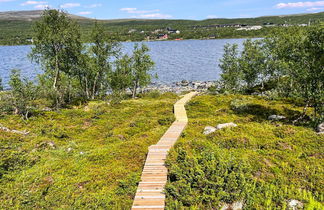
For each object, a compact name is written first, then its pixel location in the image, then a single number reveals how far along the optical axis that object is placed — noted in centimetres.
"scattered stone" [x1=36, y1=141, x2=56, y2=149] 1814
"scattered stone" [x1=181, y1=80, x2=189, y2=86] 7382
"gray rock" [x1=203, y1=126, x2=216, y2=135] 1925
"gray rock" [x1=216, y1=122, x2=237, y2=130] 1962
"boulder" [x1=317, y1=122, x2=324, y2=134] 1870
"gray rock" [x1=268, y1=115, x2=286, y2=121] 2441
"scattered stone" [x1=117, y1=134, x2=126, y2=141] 2117
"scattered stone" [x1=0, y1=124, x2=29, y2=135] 2175
